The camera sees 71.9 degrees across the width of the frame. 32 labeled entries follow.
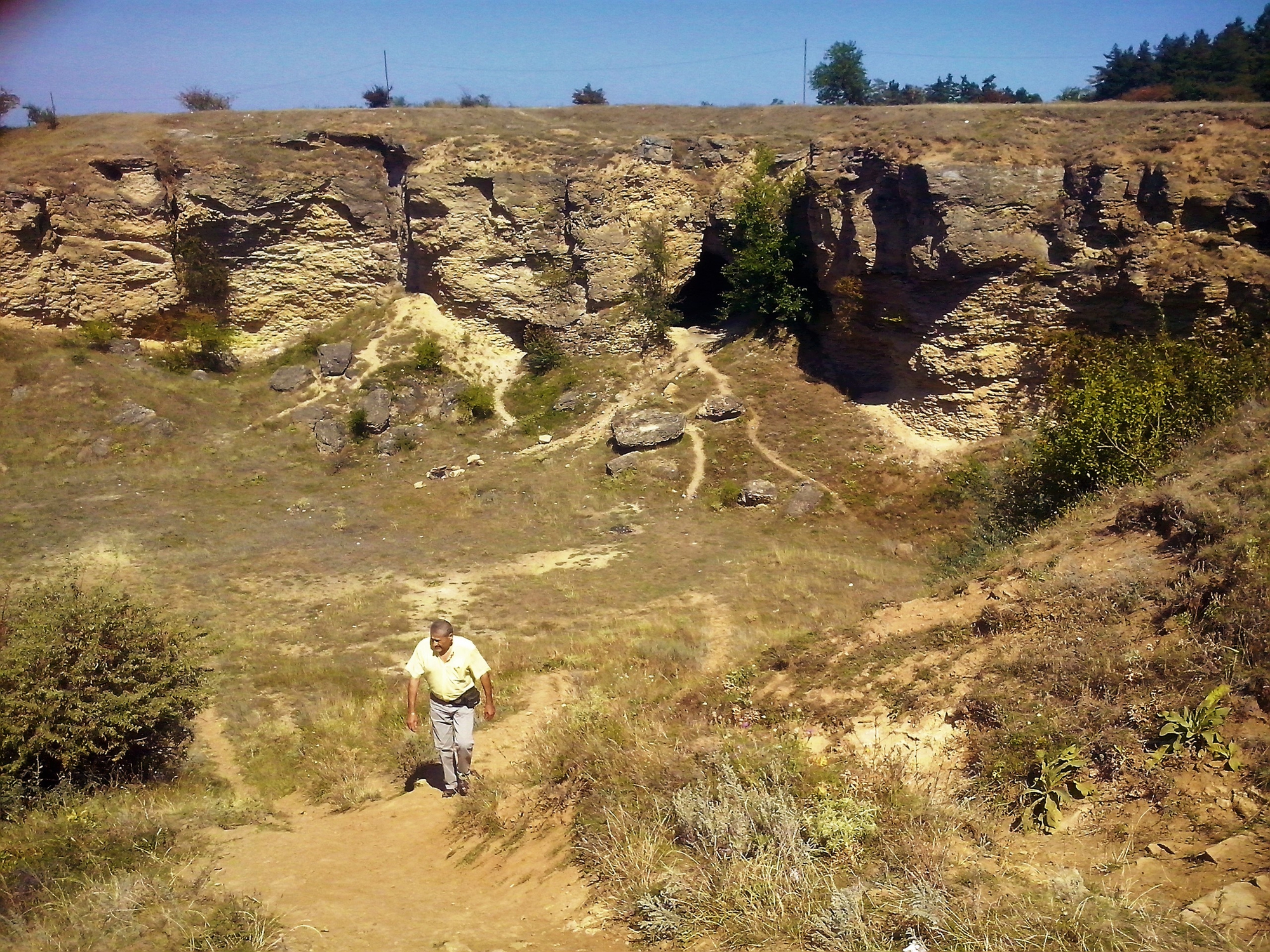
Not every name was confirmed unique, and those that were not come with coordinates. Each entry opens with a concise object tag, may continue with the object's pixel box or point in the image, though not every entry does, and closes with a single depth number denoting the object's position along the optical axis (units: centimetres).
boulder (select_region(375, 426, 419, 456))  2403
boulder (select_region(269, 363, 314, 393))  2652
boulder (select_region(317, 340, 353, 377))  2658
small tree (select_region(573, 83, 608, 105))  4594
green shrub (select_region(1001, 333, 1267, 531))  1303
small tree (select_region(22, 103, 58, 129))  3019
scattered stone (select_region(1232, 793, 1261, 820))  515
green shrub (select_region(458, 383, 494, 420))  2539
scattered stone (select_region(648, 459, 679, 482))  2205
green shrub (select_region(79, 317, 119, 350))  2631
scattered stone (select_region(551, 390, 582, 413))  2500
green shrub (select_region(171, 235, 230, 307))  2717
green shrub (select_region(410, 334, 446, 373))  2645
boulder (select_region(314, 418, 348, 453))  2425
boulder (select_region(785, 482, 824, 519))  2070
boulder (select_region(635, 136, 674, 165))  2684
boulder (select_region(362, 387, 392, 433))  2470
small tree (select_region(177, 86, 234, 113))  3791
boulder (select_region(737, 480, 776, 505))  2106
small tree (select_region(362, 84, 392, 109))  3988
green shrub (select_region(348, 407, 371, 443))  2464
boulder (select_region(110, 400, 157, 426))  2394
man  738
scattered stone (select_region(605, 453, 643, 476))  2231
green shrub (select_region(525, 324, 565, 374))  2670
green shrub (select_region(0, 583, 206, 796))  834
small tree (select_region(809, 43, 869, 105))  5003
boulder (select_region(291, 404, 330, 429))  2511
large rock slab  2284
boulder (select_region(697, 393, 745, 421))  2350
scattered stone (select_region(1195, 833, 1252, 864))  478
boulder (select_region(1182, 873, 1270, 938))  414
